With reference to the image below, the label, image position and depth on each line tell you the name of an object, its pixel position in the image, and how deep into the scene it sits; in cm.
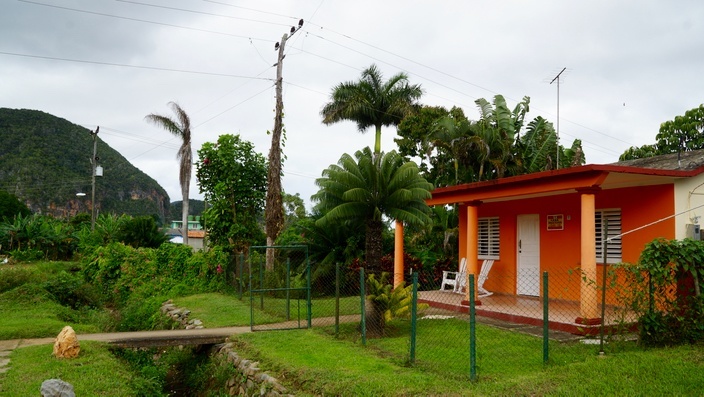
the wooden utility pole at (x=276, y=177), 1944
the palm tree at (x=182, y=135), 3259
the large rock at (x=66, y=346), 941
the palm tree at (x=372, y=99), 3127
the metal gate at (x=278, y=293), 1284
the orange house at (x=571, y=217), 1032
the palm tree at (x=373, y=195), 1426
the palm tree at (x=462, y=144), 2097
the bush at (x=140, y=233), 2409
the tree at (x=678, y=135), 3206
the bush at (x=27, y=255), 2380
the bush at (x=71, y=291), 1748
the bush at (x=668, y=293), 793
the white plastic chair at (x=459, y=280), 1507
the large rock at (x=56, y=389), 678
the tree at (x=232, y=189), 2155
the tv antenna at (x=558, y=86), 1936
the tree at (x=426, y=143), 2536
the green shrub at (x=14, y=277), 1819
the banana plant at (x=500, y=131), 2114
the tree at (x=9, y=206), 4191
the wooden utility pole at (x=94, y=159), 3382
